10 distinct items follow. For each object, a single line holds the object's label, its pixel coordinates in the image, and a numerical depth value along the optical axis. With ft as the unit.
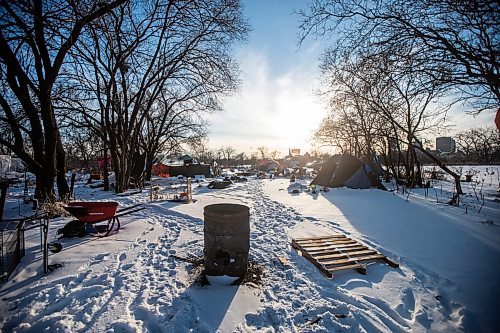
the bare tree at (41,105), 28.17
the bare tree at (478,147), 177.27
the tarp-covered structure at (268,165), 196.75
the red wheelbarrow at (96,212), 18.40
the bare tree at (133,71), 41.57
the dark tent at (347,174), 55.77
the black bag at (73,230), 19.16
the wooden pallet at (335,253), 14.27
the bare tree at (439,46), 18.08
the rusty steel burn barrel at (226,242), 12.54
